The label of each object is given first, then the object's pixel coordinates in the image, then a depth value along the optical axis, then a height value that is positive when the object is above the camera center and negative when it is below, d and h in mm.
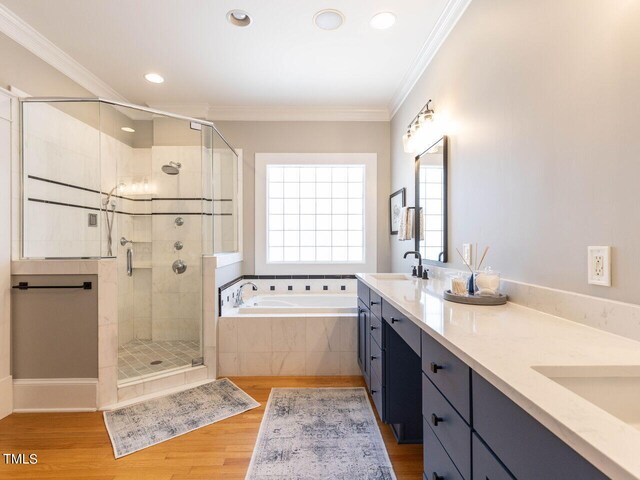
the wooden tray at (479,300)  1414 -265
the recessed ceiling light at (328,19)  2084 +1477
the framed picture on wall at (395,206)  3138 +356
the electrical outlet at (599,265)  994 -79
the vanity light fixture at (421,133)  2340 +837
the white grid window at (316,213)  3707 +314
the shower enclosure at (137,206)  2367 +293
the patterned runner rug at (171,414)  1856 -1152
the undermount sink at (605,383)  715 -322
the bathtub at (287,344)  2705 -890
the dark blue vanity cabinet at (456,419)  588 -479
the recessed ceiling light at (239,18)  2080 +1478
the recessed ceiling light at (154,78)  2861 +1471
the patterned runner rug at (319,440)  1587 -1147
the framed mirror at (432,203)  2176 +279
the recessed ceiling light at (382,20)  2104 +1482
